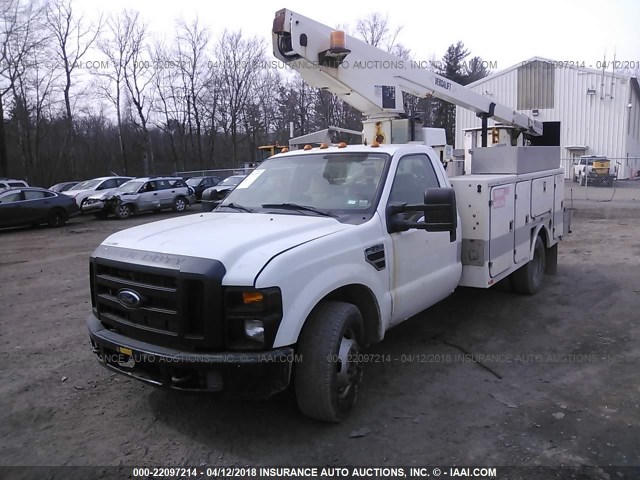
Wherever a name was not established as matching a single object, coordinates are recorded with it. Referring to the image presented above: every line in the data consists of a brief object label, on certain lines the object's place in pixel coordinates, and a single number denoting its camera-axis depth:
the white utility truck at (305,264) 3.22
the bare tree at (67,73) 39.56
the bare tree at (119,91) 44.88
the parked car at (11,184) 23.33
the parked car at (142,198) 20.39
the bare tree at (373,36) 48.88
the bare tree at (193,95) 49.25
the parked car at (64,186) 27.91
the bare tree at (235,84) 50.59
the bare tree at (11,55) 32.50
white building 37.38
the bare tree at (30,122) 37.38
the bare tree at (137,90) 45.31
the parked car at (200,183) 27.11
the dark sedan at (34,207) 16.97
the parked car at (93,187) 22.21
